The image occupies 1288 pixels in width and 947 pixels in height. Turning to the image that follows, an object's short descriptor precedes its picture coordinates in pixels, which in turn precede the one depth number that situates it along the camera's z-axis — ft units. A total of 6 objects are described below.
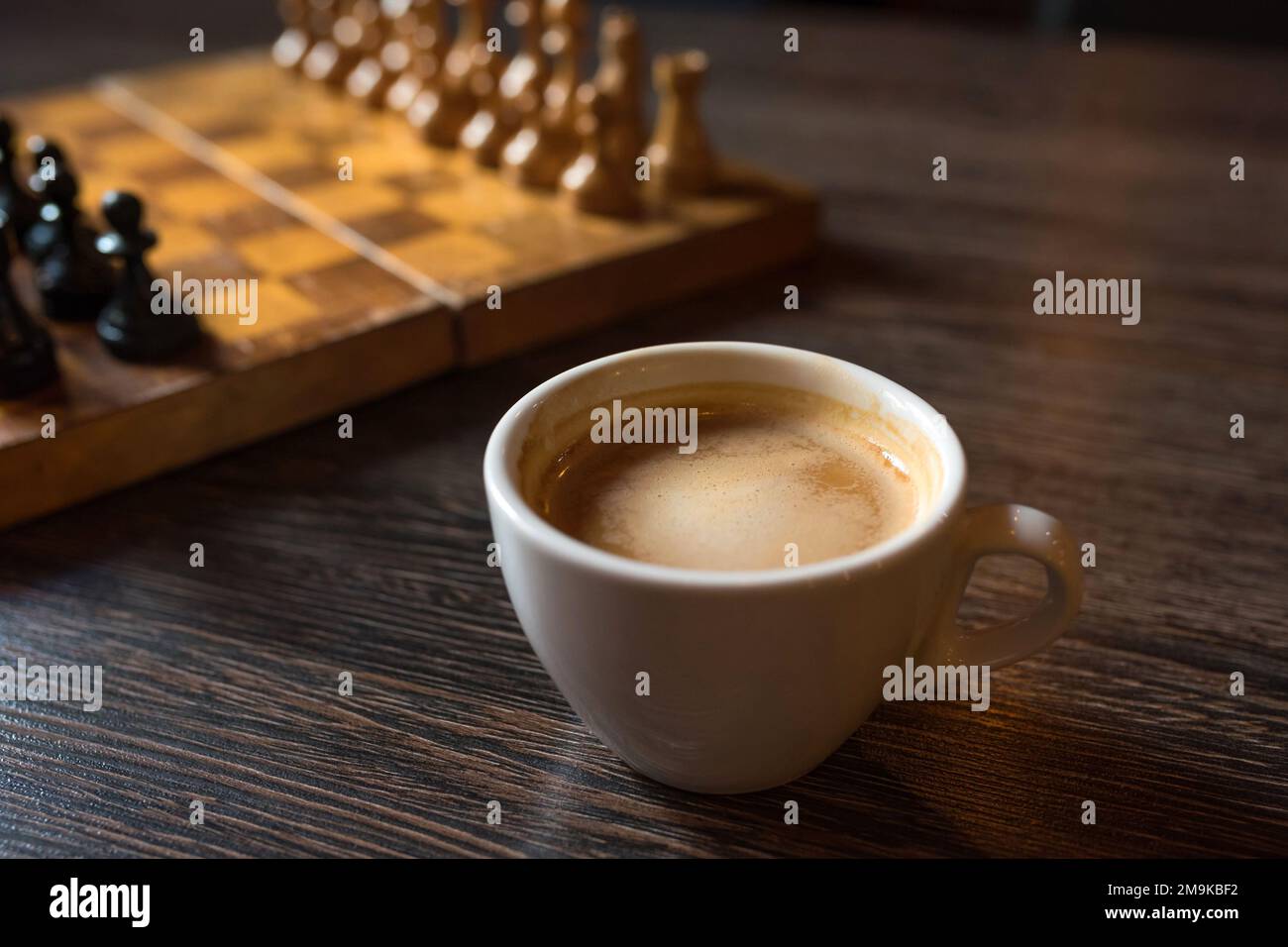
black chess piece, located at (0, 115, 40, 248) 1.36
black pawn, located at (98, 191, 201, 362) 1.11
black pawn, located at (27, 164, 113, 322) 1.20
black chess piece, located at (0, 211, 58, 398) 1.05
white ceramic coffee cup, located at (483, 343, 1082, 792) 0.66
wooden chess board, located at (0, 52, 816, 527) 1.07
